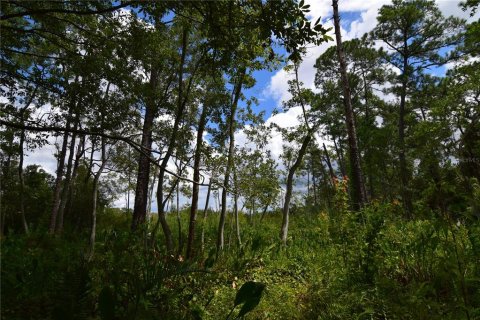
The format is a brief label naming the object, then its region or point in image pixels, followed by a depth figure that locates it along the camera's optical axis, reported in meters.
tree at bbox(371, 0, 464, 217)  16.81
